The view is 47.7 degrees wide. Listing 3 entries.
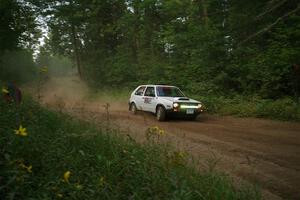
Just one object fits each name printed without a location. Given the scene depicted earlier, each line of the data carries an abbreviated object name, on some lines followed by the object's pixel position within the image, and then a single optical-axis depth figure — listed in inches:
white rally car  545.0
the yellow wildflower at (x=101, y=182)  152.6
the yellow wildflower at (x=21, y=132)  154.7
